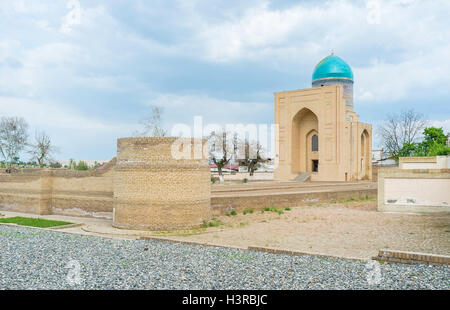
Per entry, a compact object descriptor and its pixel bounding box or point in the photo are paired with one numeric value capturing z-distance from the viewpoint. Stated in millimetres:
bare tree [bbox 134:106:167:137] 36972
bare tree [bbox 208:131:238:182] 42491
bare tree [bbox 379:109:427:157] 45969
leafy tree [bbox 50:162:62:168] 47662
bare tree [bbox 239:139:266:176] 45000
